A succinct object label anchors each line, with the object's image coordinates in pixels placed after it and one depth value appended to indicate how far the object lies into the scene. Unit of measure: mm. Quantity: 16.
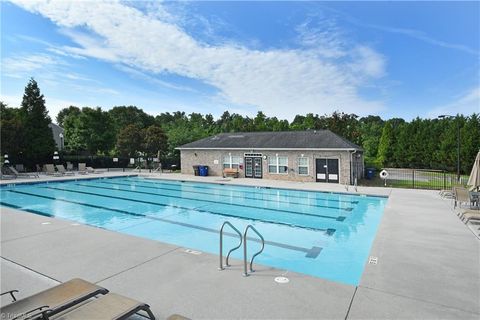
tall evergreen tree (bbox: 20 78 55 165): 28422
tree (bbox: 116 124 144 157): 33019
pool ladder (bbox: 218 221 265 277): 4762
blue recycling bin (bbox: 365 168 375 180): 21688
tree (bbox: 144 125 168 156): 32269
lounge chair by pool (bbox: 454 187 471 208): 10180
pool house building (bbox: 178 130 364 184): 19234
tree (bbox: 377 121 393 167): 35469
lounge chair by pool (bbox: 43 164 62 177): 24933
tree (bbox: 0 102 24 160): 25891
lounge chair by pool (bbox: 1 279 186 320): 2959
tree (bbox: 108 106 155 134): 56412
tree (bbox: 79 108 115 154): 38125
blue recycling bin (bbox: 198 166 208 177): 24698
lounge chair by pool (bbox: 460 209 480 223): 8031
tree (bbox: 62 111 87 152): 38000
